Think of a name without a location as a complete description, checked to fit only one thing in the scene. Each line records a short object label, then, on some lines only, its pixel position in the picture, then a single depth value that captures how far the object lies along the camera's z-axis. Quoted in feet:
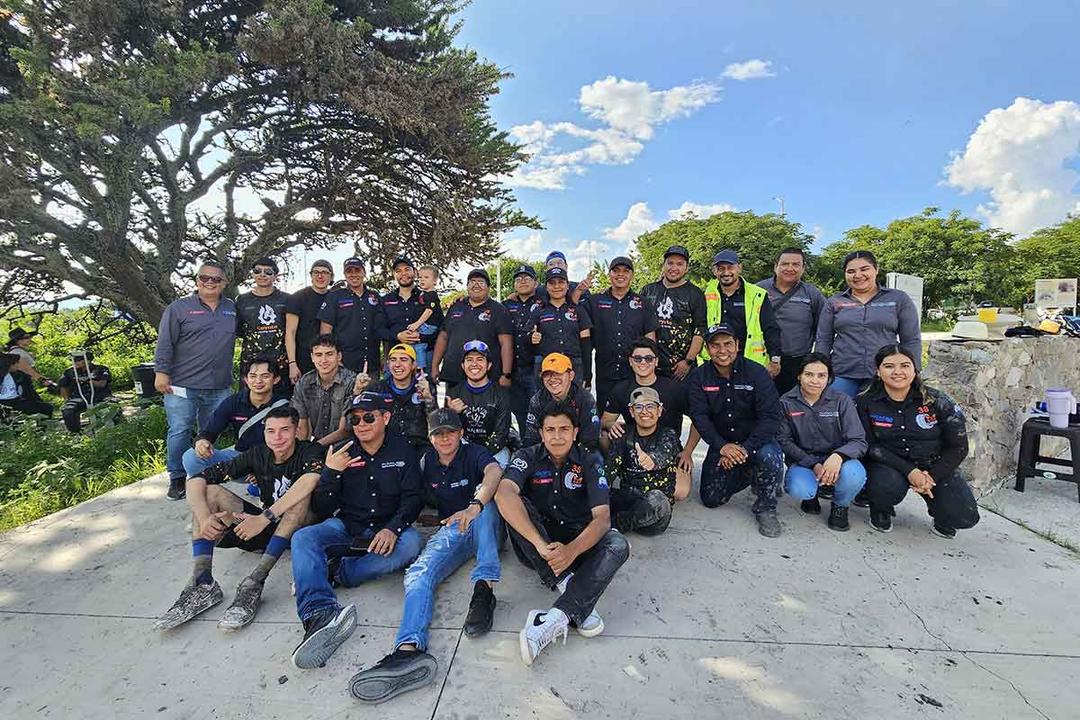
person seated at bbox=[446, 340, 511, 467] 13.38
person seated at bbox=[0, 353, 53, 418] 24.42
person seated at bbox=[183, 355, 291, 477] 11.91
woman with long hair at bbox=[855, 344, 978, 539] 11.28
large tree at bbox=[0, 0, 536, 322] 20.98
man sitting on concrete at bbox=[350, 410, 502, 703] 7.34
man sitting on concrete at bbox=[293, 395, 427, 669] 9.56
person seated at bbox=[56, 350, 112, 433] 25.95
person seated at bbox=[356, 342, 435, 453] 13.33
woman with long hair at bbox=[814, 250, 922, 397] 13.28
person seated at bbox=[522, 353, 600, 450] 12.33
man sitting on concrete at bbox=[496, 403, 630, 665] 8.29
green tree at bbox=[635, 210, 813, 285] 101.40
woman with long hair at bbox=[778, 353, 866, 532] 11.78
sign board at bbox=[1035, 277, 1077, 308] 39.68
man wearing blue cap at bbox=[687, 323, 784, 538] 12.48
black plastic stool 13.75
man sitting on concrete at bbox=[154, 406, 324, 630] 9.05
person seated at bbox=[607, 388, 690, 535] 11.43
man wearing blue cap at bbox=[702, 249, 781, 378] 14.67
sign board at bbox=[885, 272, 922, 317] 23.02
